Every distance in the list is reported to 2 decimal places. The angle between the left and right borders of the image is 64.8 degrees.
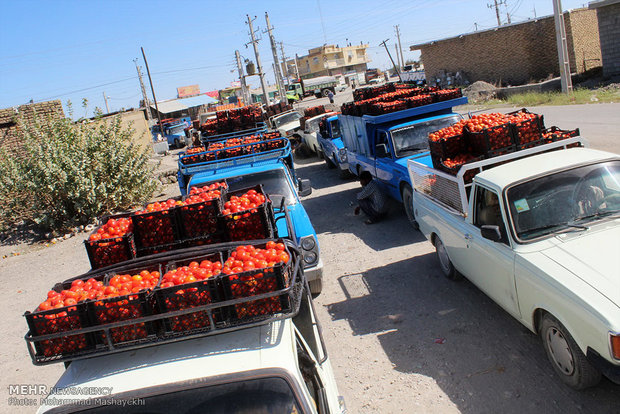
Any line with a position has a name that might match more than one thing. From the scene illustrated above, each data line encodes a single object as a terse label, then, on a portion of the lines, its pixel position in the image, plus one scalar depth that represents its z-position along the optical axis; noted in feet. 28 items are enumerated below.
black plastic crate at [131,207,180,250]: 16.31
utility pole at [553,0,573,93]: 68.08
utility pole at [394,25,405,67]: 278.46
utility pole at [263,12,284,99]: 147.85
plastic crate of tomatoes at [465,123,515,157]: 21.67
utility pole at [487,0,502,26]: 265.05
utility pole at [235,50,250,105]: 187.83
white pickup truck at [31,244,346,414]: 8.43
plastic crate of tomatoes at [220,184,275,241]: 15.85
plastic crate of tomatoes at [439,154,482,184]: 19.70
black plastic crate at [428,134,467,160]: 22.82
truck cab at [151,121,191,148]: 128.36
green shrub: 43.91
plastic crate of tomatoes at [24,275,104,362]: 10.20
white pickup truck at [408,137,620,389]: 11.76
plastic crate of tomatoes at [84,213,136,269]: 15.33
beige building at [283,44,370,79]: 396.78
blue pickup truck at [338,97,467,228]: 30.42
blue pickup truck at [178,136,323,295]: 20.57
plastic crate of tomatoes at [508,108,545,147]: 21.72
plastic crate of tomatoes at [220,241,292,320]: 10.36
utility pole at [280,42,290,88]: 243.44
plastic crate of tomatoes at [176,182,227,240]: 16.15
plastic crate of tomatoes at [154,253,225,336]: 10.18
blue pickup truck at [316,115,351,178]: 47.15
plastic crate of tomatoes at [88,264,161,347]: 10.16
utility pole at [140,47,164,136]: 161.89
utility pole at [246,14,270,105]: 120.43
